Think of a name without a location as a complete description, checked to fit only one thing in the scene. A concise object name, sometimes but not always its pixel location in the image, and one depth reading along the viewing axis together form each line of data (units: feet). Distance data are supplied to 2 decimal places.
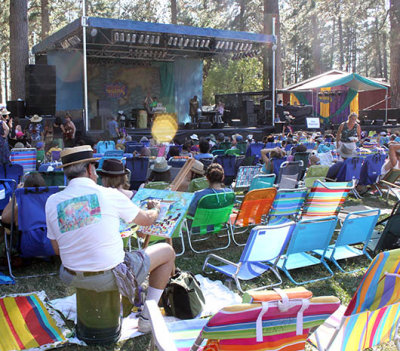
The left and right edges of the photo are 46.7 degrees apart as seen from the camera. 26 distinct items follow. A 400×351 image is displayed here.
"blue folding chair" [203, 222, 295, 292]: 11.90
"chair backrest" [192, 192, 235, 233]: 15.21
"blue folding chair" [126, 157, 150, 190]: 24.59
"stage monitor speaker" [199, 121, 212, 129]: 55.16
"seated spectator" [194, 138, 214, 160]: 25.23
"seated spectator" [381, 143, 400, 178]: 23.85
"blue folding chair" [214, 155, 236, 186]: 25.50
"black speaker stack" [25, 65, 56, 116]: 47.26
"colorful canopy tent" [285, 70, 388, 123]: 69.10
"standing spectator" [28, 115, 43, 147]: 38.22
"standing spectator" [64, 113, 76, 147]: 40.42
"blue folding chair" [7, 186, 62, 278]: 13.37
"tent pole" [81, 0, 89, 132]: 40.03
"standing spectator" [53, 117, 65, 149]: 41.69
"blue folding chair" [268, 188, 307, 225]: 16.49
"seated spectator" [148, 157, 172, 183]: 20.03
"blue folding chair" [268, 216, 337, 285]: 13.21
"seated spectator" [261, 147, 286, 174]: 25.16
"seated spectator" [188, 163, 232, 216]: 15.67
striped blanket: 9.48
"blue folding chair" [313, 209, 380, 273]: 13.97
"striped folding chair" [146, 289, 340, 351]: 5.67
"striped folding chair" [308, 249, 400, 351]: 7.18
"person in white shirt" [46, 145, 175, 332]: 8.87
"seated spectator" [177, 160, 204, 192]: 20.19
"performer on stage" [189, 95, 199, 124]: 63.67
